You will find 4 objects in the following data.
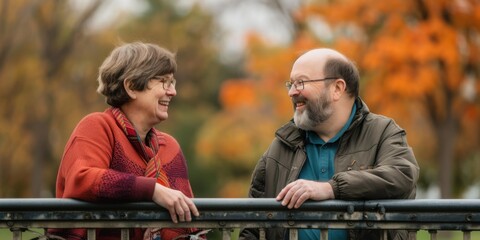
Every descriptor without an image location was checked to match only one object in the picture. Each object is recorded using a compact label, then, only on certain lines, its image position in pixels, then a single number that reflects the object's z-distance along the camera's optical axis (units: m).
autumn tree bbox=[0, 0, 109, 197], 49.71
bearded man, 7.02
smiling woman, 6.45
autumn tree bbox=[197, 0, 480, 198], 37.84
